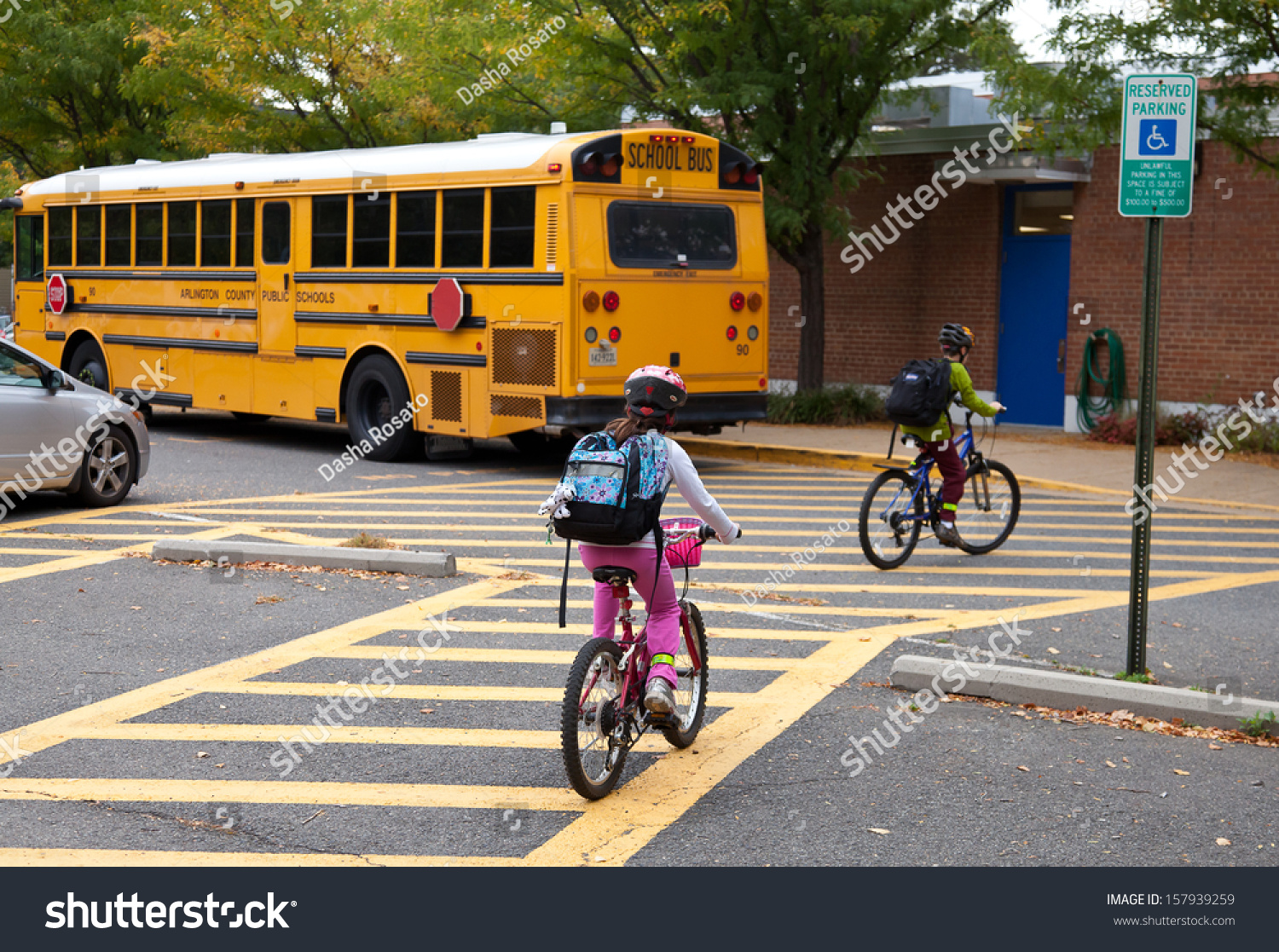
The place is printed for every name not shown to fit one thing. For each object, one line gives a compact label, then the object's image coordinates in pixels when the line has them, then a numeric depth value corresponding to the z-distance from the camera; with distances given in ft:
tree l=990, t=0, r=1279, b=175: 48.49
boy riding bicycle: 33.63
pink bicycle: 17.37
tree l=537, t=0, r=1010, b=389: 57.47
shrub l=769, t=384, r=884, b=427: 65.26
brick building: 60.18
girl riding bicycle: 18.20
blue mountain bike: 33.83
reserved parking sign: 22.56
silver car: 38.24
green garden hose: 63.41
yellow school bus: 46.55
